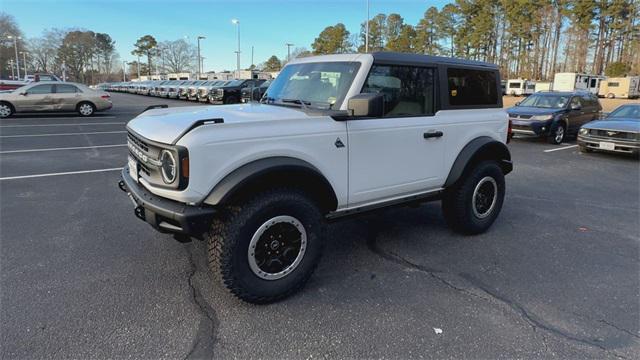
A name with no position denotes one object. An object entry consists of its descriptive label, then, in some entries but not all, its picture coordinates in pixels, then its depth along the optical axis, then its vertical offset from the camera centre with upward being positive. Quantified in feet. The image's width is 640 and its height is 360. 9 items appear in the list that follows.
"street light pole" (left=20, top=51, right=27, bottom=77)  261.85 +21.64
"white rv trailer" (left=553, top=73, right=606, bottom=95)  142.72 +6.62
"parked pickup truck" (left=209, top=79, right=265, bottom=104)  84.89 +0.43
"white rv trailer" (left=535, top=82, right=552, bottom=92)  167.53 +5.55
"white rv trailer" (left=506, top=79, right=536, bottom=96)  174.97 +5.28
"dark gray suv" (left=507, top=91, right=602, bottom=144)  41.55 -1.41
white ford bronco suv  9.12 -1.58
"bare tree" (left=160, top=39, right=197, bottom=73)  343.46 +31.87
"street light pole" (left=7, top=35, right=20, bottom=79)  227.57 +29.21
